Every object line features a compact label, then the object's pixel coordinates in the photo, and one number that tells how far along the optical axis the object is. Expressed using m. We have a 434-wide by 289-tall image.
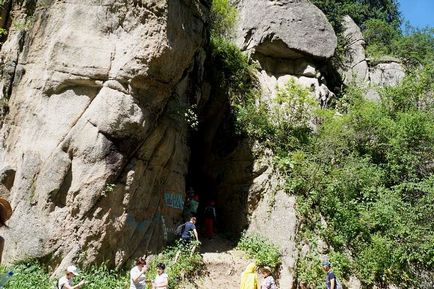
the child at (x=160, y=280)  8.81
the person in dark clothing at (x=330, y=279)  9.97
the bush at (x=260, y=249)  12.80
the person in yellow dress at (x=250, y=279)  9.41
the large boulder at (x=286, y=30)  19.17
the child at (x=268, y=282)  9.45
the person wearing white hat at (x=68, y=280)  7.96
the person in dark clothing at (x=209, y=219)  14.52
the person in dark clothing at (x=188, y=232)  11.84
